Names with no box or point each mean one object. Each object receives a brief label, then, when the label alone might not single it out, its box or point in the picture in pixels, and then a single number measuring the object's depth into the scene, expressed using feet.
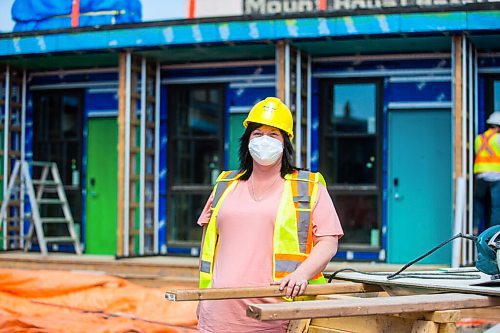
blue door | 34.04
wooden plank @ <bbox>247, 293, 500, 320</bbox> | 8.93
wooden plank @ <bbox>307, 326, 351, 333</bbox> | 11.85
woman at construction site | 11.89
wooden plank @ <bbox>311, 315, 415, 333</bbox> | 10.78
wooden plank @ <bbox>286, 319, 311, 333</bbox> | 11.96
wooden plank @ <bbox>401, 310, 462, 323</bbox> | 10.09
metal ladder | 37.24
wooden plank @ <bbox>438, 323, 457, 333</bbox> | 10.15
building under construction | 31.40
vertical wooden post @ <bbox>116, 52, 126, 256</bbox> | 34.68
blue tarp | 36.37
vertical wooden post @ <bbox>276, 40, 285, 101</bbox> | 32.55
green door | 39.11
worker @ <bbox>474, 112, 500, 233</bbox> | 29.89
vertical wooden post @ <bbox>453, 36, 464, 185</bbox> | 29.66
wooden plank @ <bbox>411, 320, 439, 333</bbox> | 10.09
